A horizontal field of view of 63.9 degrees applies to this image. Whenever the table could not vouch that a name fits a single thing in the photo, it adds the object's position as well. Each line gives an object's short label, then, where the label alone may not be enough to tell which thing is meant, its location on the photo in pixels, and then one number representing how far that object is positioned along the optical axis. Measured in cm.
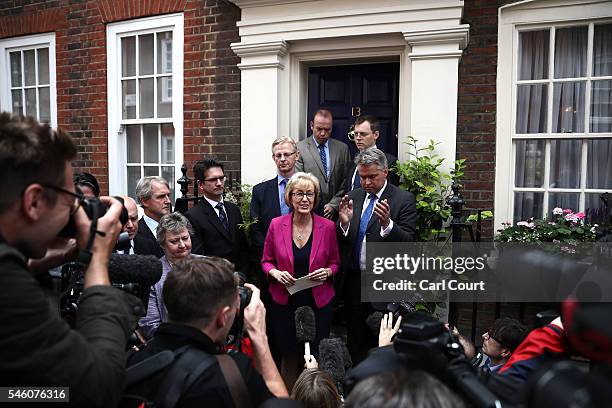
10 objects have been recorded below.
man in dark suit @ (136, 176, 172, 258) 402
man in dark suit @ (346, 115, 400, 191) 468
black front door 561
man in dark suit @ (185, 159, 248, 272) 423
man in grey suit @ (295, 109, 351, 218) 493
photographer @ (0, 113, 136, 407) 115
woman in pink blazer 391
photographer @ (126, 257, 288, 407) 146
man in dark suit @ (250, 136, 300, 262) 446
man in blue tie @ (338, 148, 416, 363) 396
